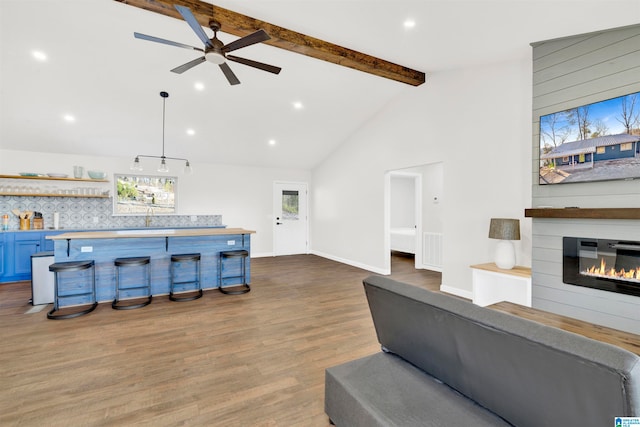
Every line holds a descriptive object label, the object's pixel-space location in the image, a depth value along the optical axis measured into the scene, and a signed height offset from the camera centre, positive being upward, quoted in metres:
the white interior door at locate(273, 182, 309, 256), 8.59 -0.22
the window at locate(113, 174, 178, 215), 6.86 +0.38
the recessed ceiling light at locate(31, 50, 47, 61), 3.88 +2.02
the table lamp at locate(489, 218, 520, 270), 3.67 -0.30
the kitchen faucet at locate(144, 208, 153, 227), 6.87 -0.20
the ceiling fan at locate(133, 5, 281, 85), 2.51 +1.52
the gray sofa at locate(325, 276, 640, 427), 0.97 -0.68
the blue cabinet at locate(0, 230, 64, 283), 5.40 -0.75
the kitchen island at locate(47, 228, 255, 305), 4.16 -0.58
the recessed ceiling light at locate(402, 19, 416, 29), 3.27 +2.09
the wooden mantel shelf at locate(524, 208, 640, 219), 2.66 +0.00
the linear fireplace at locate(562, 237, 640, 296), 2.76 -0.50
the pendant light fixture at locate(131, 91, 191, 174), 4.59 +0.75
